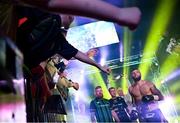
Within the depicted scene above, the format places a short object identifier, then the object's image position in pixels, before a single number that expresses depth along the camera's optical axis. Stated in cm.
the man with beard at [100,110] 325
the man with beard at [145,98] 320
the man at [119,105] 328
